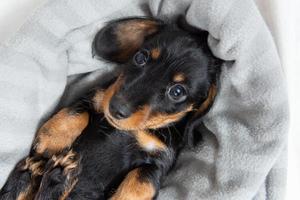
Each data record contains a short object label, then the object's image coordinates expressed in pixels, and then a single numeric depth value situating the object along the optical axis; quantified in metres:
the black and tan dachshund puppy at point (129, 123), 0.32
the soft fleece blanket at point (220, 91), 0.31
